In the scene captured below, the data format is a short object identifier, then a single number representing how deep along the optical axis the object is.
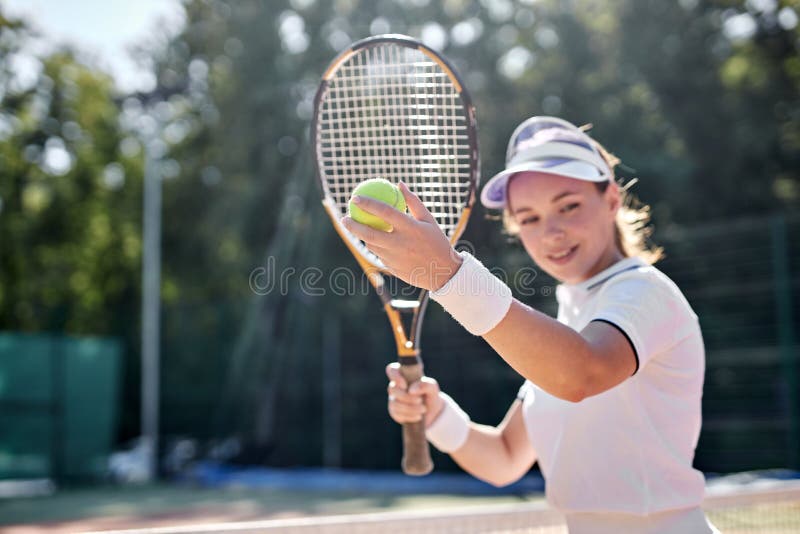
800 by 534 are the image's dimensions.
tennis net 2.40
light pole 13.22
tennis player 1.42
